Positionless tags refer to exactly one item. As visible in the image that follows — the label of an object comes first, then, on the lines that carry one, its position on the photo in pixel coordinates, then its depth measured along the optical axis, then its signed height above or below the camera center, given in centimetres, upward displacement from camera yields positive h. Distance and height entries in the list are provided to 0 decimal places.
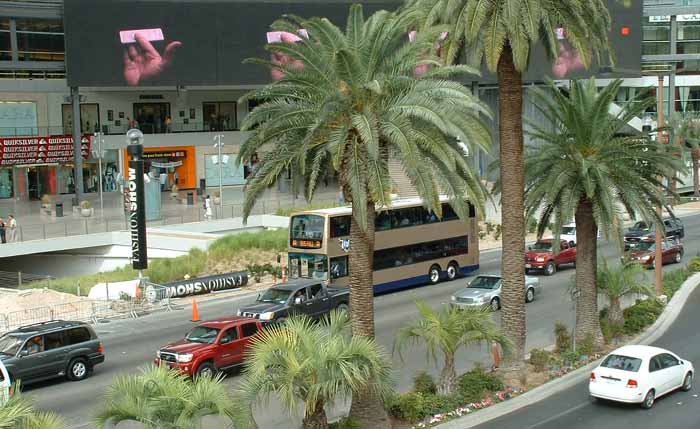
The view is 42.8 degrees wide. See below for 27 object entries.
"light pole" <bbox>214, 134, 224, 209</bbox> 5601 +185
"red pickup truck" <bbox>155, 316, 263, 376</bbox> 2398 -478
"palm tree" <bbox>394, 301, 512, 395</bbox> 2022 -376
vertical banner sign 3881 -207
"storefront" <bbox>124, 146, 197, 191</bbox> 7125 +79
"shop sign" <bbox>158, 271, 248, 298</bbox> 3862 -492
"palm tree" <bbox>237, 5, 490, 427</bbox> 1922 +101
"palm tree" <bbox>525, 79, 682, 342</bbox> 2625 -14
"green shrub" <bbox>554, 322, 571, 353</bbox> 2608 -512
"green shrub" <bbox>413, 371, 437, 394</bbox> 2114 -514
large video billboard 6141 +978
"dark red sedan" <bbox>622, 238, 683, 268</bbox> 4297 -438
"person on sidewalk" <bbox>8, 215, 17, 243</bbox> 4778 -288
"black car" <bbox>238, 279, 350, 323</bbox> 2975 -452
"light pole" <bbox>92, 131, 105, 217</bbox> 5833 +171
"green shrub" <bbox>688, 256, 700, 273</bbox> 3984 -468
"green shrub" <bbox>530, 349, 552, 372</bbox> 2408 -527
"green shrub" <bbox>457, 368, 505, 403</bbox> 2128 -530
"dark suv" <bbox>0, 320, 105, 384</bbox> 2394 -480
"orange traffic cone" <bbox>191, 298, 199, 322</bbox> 3386 -528
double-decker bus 3597 -331
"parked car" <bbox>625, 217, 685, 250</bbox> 4760 -383
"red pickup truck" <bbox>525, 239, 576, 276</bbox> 4269 -444
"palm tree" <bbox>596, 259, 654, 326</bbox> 2845 -391
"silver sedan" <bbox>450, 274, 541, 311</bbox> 3375 -486
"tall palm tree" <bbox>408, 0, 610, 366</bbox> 2336 +245
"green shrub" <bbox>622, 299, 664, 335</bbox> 2920 -514
